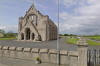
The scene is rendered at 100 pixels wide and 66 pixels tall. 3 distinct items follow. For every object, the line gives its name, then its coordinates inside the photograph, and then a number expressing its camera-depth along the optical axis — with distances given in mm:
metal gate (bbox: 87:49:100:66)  6715
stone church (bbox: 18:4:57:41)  39250
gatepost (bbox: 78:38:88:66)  6324
